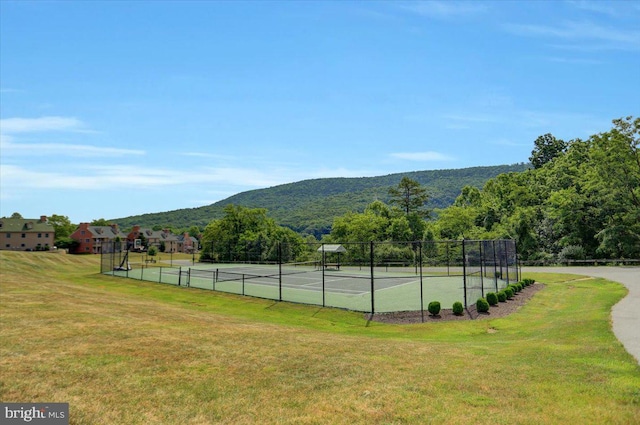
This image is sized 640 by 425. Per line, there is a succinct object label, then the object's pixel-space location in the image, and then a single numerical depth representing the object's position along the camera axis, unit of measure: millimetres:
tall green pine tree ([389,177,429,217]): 91375
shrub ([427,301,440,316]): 18812
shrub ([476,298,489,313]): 19266
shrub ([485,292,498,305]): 20328
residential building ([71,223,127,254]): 90125
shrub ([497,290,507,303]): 21453
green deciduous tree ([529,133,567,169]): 97312
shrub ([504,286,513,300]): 22294
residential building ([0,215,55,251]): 80875
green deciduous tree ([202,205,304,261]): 76375
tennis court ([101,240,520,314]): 24188
